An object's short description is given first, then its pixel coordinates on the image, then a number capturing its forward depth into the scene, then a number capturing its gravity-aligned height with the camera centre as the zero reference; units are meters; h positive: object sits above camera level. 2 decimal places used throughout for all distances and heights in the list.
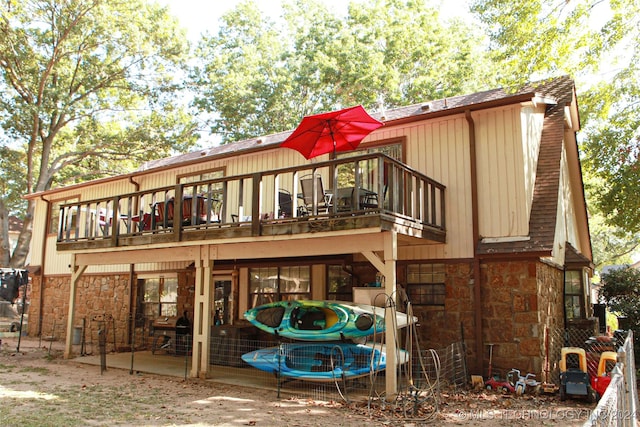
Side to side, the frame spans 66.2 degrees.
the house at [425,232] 8.71 +1.03
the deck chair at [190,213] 10.18 +1.53
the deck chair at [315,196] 8.50 +1.66
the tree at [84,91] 22.56 +9.94
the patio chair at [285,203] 9.88 +1.68
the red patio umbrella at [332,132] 8.72 +2.89
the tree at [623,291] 13.08 -0.05
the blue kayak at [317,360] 8.23 -1.27
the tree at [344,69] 26.17 +12.07
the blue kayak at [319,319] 8.49 -0.57
